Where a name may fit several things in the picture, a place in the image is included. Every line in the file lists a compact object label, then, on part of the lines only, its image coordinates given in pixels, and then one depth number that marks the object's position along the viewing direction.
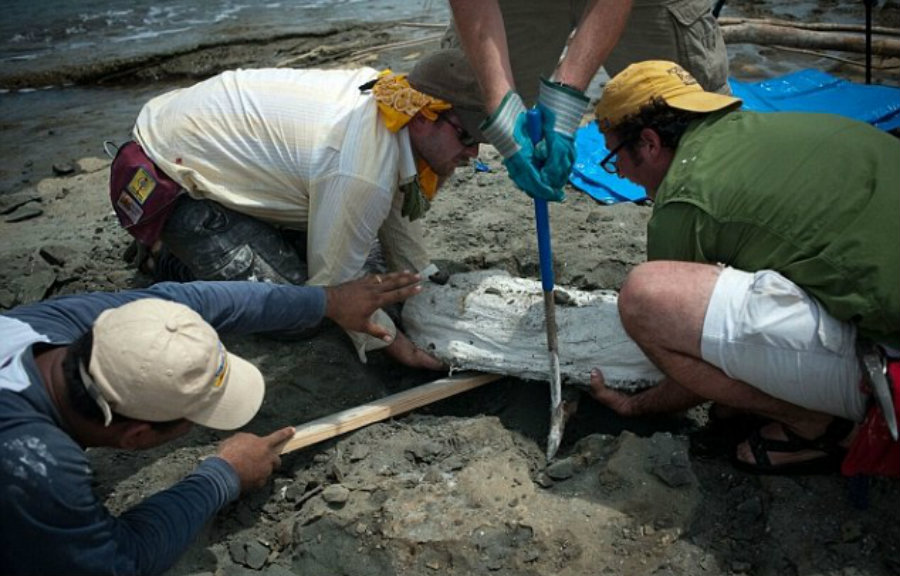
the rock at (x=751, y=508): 2.26
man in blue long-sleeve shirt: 1.65
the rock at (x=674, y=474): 2.32
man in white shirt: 2.72
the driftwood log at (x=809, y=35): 5.81
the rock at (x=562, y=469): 2.47
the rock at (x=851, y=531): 2.13
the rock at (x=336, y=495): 2.43
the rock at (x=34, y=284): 3.46
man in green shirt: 2.03
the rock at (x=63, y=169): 5.04
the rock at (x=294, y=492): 2.53
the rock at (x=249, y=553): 2.30
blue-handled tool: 2.63
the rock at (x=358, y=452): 2.63
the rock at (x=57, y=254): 3.80
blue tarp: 4.26
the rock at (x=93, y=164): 5.16
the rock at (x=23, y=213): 4.39
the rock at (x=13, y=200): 4.47
